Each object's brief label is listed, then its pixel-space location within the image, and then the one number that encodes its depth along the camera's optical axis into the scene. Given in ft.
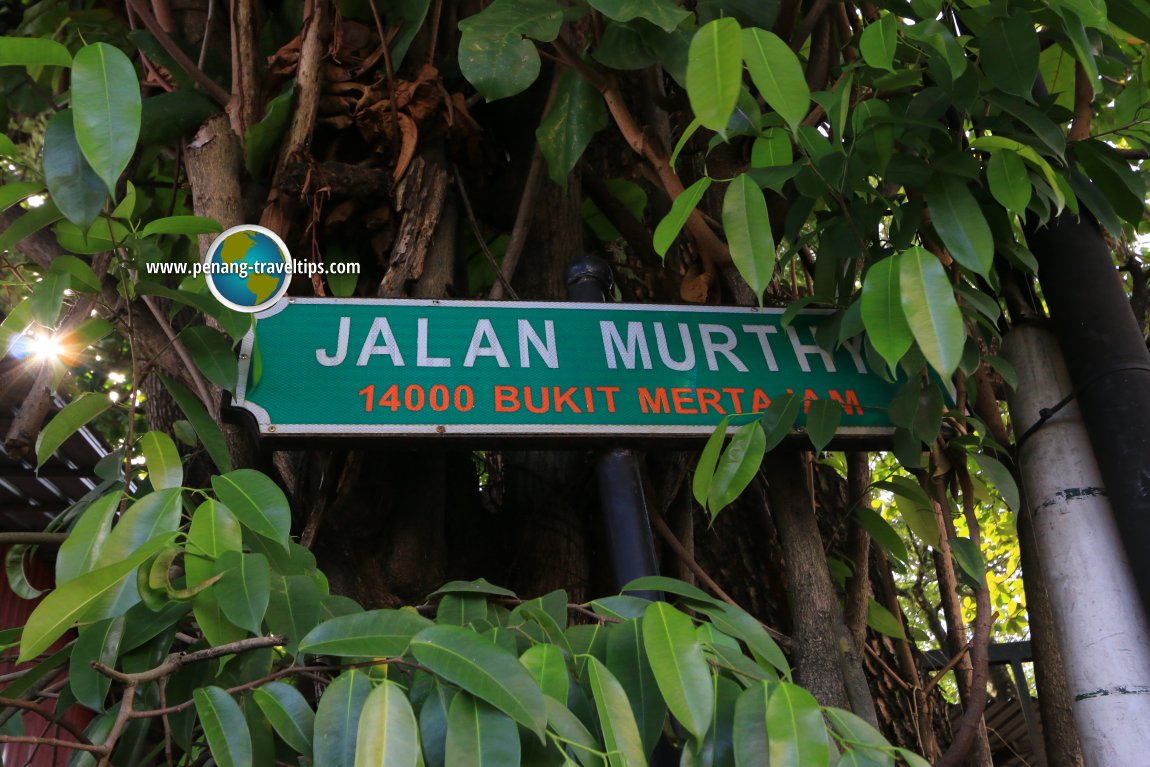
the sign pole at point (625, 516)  4.90
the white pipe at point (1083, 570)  4.42
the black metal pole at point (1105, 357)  4.61
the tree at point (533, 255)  3.30
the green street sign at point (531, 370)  4.91
